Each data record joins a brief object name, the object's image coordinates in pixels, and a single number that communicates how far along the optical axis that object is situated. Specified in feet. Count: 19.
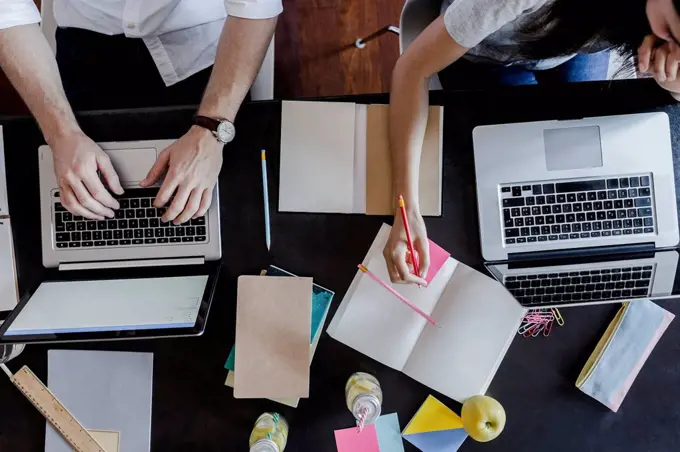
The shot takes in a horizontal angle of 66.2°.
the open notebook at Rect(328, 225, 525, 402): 3.00
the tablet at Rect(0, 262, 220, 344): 2.43
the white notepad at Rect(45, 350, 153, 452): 3.08
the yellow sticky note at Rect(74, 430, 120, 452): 3.09
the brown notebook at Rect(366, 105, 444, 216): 3.04
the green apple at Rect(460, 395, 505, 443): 2.83
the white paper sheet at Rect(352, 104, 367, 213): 3.06
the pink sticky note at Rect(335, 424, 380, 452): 3.07
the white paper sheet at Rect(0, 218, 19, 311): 3.04
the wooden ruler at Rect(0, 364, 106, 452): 3.06
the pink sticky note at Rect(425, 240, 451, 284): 3.04
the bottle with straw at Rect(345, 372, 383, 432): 2.80
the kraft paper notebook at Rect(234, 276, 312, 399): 2.93
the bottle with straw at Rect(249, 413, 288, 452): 2.79
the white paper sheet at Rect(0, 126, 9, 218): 3.04
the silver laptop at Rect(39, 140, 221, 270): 2.94
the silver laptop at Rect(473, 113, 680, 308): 2.94
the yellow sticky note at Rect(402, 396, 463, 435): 3.04
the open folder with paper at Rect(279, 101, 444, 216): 3.04
